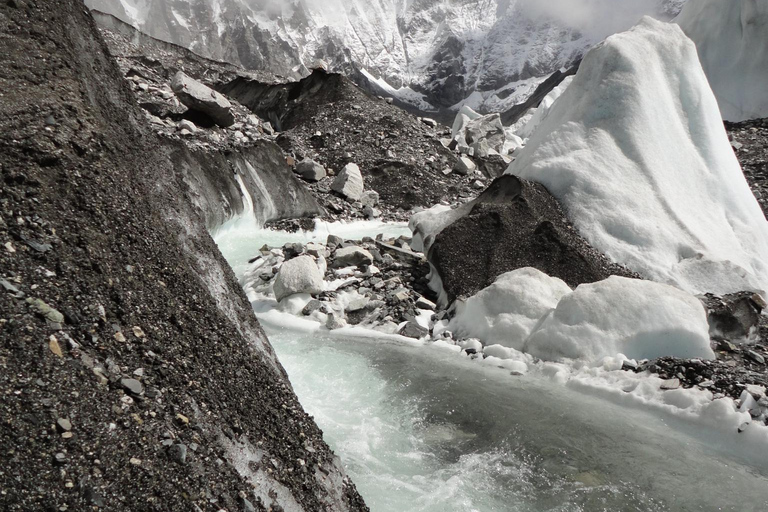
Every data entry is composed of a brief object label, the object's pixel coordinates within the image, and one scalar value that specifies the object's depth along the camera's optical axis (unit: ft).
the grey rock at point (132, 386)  9.09
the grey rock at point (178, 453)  8.70
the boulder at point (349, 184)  53.42
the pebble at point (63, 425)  7.68
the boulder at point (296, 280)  28.84
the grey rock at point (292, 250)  34.78
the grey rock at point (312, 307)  27.78
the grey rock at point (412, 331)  26.16
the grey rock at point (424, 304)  29.04
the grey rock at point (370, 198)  54.33
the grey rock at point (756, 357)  22.58
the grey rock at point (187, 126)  41.32
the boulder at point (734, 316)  25.08
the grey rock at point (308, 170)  54.19
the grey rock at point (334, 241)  37.22
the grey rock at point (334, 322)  26.91
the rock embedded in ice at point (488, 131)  89.04
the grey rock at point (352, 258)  33.81
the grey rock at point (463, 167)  67.15
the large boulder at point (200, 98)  43.37
